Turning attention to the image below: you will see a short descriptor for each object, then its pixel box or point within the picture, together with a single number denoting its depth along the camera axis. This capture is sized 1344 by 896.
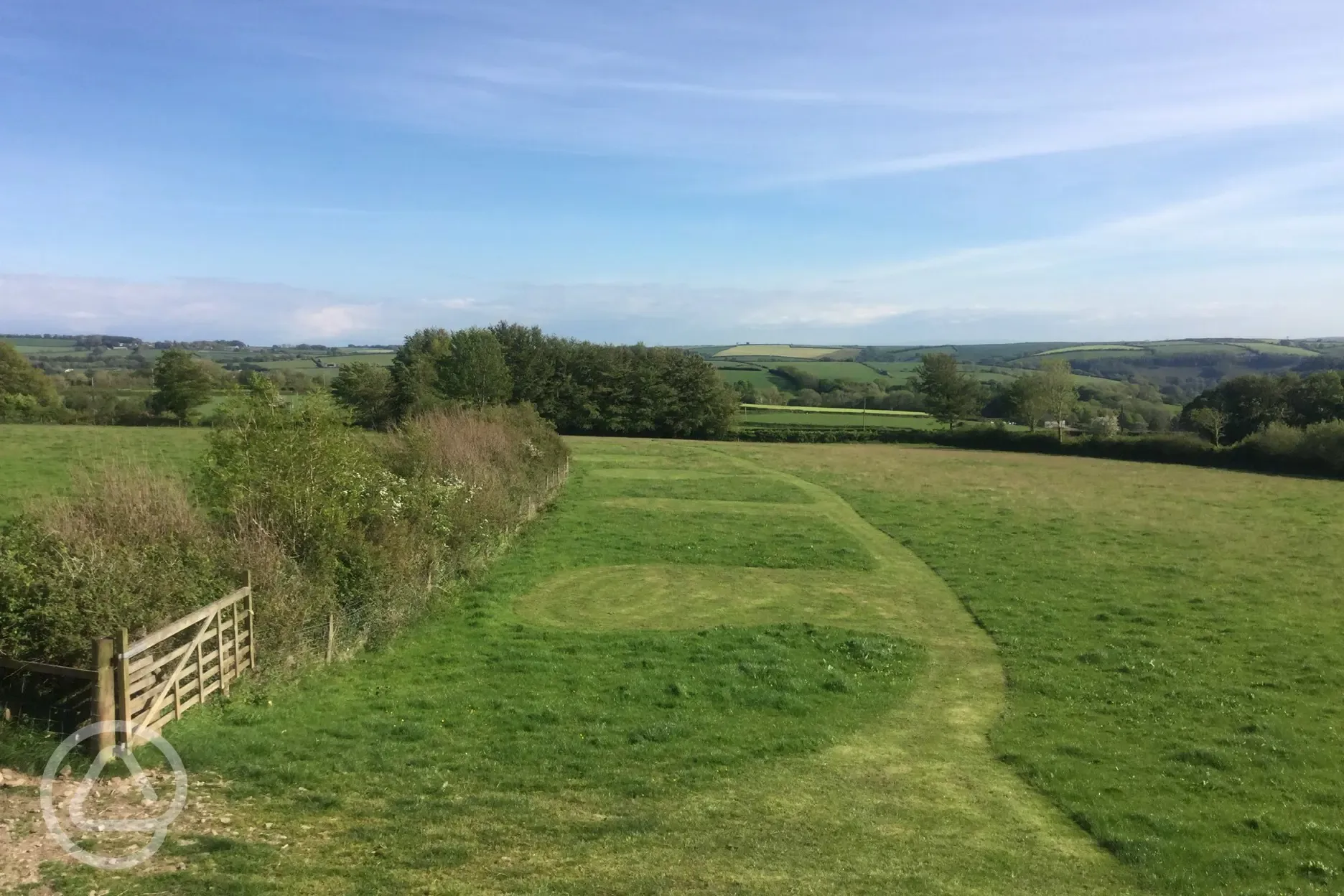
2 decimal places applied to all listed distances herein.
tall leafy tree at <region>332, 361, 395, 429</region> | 84.19
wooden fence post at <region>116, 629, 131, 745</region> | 10.52
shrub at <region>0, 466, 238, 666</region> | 11.17
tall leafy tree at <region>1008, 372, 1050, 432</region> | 97.31
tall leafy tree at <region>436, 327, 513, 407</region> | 80.19
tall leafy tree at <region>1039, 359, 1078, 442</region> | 96.56
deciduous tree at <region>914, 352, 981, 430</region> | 103.19
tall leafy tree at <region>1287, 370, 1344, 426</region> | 72.69
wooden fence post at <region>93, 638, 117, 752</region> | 10.28
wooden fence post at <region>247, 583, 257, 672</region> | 14.49
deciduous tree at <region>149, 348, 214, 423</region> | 79.88
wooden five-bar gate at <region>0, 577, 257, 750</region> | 10.54
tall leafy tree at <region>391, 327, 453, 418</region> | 79.46
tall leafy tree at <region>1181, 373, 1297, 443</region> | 76.50
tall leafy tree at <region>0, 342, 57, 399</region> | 79.00
